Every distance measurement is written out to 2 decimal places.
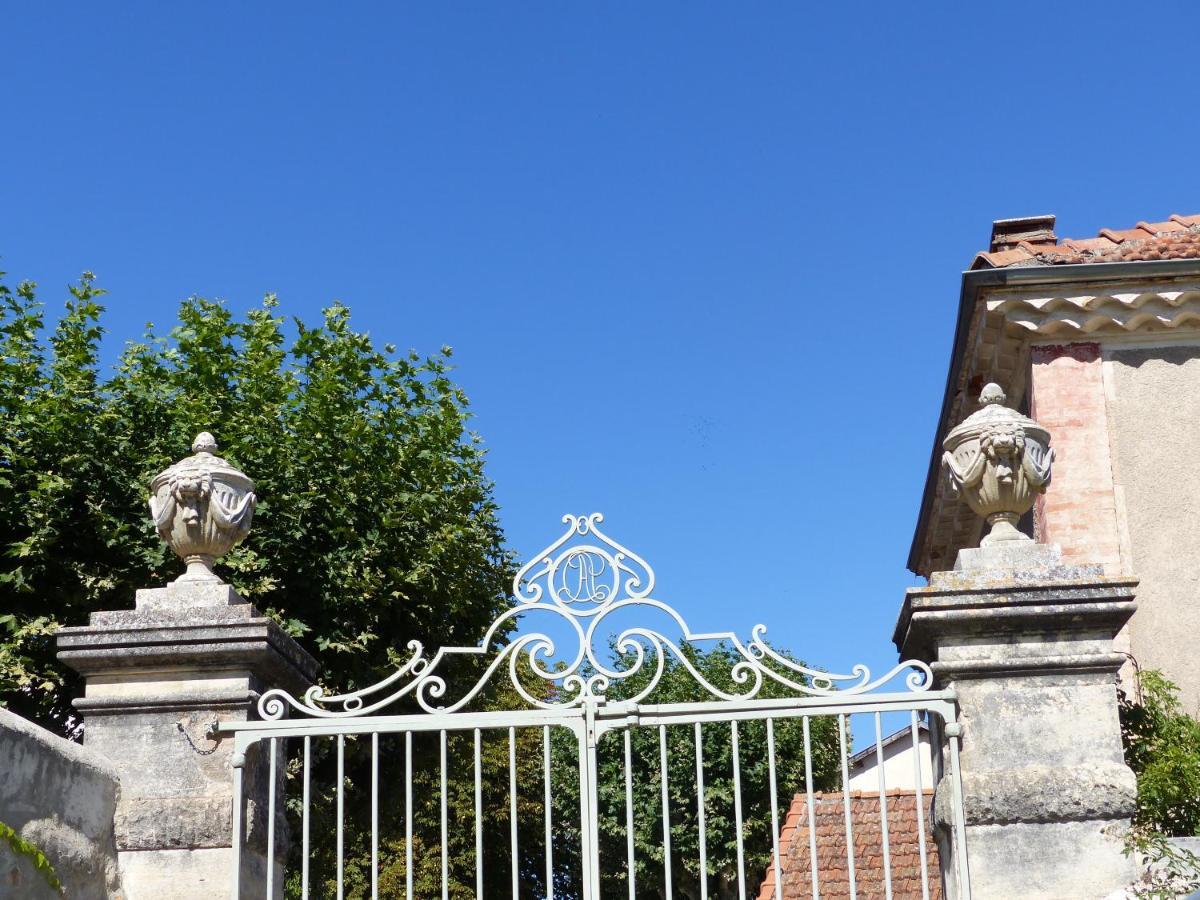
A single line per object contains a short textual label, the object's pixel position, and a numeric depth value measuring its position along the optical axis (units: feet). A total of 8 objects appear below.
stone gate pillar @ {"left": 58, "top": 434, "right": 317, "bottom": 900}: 18.47
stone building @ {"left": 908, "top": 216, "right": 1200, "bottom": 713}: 35.24
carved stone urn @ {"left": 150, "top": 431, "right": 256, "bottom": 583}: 19.44
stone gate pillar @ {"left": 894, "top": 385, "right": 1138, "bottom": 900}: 17.87
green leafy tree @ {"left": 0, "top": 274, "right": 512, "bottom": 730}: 39.93
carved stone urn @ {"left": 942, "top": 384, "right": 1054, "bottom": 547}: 19.12
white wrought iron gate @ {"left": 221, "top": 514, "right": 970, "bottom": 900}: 18.26
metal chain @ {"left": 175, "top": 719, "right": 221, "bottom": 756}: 18.74
